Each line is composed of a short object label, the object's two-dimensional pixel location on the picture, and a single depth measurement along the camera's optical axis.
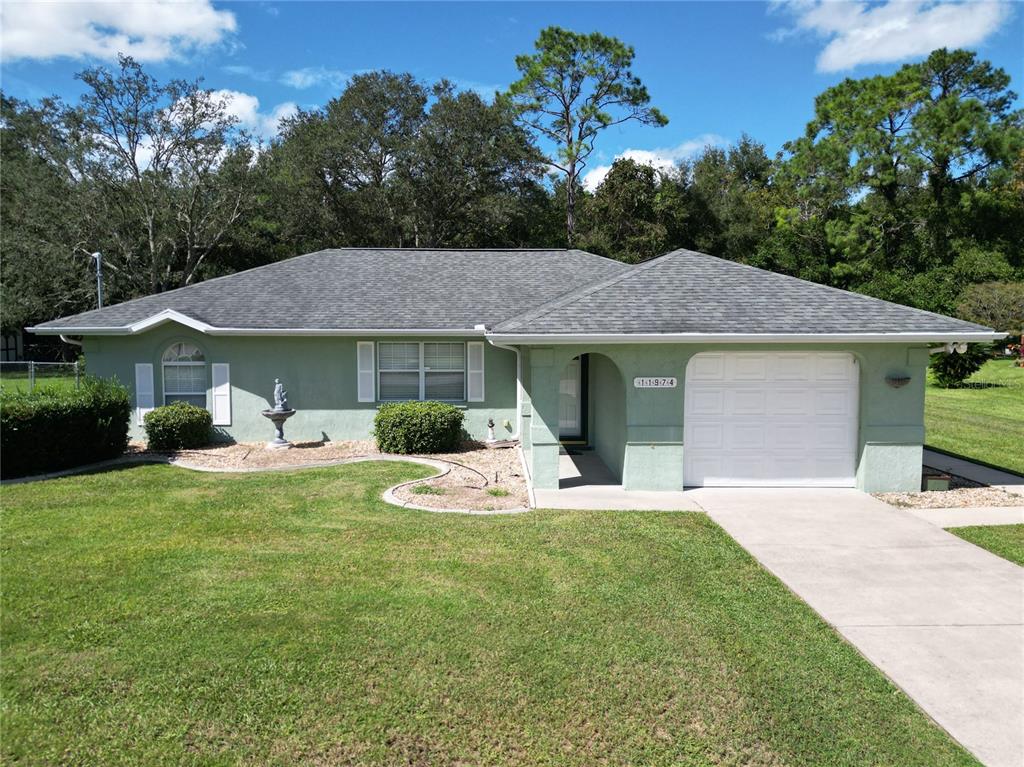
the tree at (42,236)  33.19
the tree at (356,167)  36.44
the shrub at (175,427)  13.50
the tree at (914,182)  34.56
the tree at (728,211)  40.38
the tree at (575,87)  39.34
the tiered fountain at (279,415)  13.85
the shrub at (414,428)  13.45
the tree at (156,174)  31.88
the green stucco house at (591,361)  10.05
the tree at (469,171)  36.34
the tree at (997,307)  28.80
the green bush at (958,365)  23.31
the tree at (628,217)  36.06
